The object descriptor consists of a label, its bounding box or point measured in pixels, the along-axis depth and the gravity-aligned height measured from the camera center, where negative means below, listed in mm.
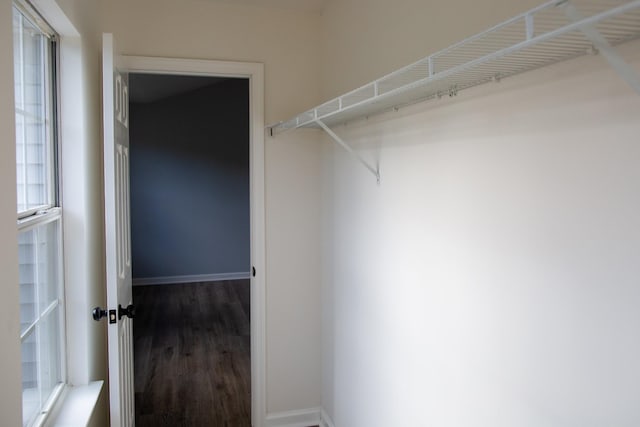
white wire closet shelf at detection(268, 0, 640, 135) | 754 +312
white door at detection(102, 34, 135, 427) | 2064 -130
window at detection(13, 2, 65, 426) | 1754 -39
